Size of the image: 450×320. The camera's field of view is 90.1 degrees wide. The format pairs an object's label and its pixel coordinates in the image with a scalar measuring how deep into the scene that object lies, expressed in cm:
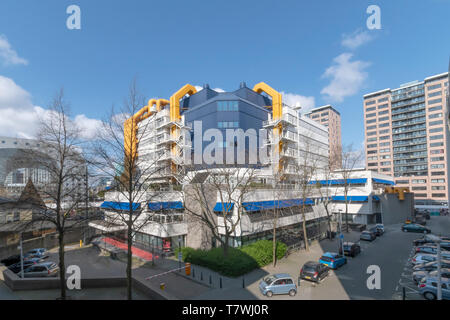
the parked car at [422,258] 1897
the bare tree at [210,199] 2088
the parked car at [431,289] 1298
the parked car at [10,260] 2204
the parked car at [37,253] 2294
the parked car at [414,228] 3400
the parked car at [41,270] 1808
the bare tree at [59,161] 1219
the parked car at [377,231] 3155
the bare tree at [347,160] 3275
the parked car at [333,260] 1852
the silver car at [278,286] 1344
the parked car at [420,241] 2618
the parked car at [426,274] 1509
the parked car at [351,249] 2205
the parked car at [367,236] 2870
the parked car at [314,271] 1532
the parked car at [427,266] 1727
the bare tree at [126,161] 1162
